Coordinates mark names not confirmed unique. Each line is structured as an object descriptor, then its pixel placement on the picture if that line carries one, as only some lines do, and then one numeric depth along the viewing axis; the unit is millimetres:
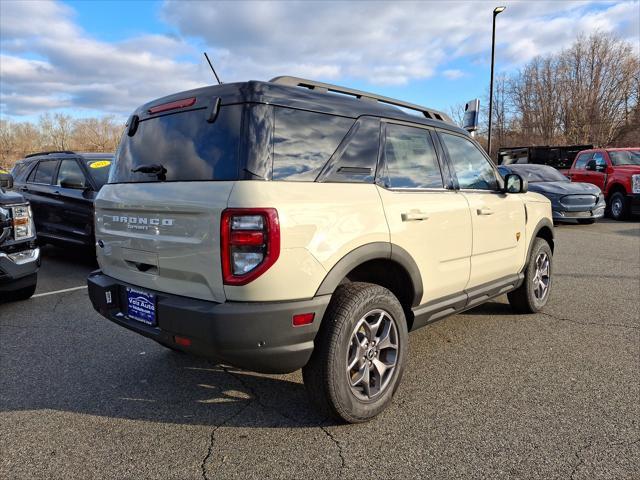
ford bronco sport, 2316
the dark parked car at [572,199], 11508
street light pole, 19844
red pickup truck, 13008
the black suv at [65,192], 7133
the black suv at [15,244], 4852
